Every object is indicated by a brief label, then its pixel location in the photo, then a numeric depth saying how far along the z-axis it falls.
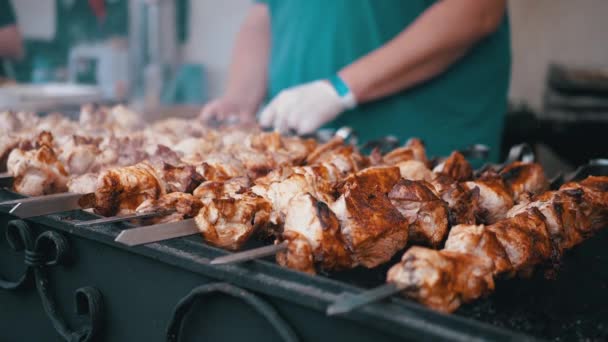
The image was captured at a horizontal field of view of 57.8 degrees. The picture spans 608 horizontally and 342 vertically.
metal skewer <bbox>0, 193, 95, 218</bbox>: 1.42
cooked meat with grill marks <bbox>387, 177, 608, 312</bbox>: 1.05
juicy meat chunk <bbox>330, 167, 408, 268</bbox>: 1.26
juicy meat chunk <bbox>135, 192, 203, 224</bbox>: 1.43
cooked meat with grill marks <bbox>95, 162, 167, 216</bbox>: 1.47
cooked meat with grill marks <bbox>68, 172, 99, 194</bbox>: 1.57
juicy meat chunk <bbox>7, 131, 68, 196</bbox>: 1.68
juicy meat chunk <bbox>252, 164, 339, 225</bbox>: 1.45
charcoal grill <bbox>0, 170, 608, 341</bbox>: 1.00
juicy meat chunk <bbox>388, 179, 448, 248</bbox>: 1.42
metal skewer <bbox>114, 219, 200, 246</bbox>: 1.20
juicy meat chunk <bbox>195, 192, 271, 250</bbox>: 1.33
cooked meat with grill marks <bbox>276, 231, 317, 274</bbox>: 1.18
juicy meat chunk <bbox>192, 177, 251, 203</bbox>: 1.53
